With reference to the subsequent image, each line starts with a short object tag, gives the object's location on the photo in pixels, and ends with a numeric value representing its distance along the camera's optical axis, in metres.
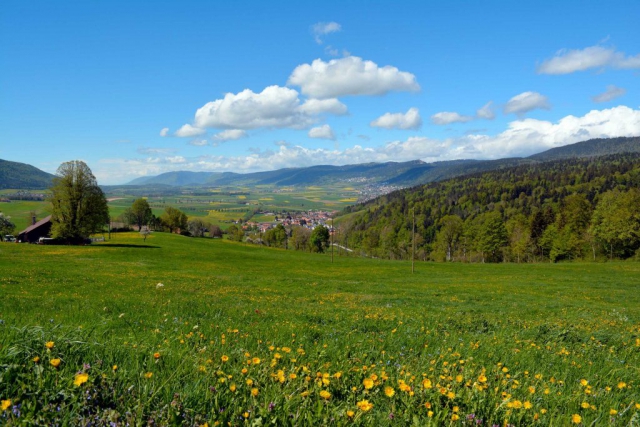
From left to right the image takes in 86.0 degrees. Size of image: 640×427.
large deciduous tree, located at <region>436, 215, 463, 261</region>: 106.50
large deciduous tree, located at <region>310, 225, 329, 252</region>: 125.25
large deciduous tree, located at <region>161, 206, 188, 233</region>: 114.75
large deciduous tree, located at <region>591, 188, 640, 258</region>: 64.25
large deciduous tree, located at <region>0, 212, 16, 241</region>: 86.84
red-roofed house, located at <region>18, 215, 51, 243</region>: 70.44
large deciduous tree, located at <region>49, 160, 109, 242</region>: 52.75
